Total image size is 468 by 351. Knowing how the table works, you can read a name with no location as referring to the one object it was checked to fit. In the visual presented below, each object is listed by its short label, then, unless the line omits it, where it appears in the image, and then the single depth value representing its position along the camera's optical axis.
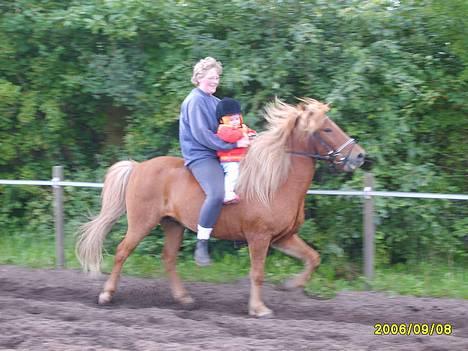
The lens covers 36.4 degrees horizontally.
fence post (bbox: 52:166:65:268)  8.68
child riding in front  6.66
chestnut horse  6.66
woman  6.66
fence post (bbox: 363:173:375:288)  7.61
